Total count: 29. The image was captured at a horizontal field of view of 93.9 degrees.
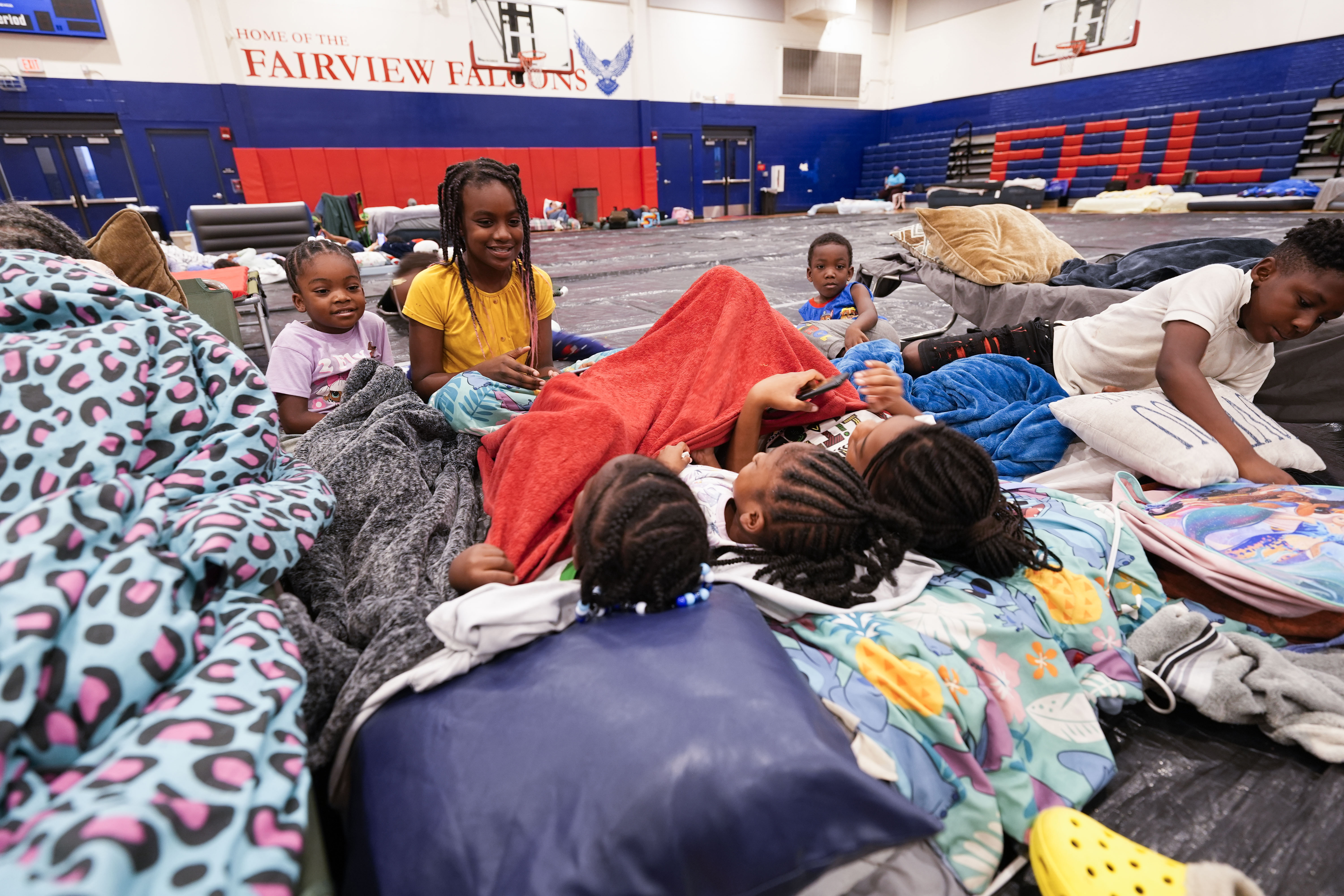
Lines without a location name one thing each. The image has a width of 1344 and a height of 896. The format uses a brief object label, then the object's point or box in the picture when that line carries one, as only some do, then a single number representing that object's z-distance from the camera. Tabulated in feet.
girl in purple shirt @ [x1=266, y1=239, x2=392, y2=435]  6.66
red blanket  4.06
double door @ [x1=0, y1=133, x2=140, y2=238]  25.98
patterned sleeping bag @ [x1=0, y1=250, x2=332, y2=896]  1.77
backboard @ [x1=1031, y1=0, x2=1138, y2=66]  35.94
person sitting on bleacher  46.37
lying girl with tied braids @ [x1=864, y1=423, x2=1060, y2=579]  3.72
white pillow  4.96
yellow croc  2.51
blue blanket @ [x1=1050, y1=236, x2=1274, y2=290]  7.85
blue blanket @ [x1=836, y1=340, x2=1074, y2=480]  5.92
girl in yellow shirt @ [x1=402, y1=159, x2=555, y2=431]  5.65
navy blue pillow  1.99
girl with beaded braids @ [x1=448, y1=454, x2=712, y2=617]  2.98
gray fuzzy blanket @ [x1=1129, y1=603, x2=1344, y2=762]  3.28
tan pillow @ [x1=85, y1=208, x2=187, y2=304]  5.62
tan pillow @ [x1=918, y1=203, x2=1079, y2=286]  9.52
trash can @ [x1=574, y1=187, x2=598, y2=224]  38.73
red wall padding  31.68
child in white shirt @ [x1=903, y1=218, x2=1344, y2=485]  5.12
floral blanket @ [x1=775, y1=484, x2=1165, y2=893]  2.76
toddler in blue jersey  8.90
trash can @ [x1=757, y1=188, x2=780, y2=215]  47.19
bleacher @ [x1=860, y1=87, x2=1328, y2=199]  30.68
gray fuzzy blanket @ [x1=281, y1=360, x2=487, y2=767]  2.93
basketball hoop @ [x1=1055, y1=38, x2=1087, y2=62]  37.81
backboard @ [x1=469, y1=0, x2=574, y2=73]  34.76
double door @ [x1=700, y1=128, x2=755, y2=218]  45.27
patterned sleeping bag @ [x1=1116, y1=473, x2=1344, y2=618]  3.81
